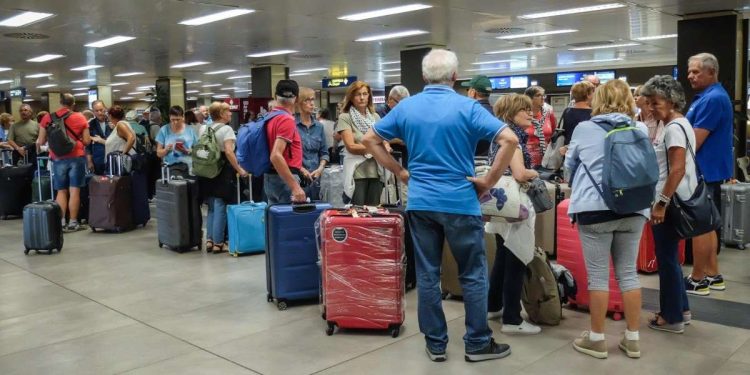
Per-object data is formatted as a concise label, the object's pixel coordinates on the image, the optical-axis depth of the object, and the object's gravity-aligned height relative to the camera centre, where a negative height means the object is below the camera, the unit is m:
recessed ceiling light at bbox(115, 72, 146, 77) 17.97 +1.65
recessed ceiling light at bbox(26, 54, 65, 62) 13.77 +1.68
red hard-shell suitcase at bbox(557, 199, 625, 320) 3.91 -0.87
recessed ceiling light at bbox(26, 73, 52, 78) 18.45 +1.73
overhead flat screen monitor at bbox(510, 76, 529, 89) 20.41 +1.33
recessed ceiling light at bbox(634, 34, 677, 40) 11.70 +1.55
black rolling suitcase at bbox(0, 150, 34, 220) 9.18 -0.75
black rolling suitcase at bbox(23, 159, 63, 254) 6.41 -0.90
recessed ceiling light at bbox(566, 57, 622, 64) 16.48 +1.60
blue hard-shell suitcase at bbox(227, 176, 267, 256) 6.02 -0.90
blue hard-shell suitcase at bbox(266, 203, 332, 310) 4.20 -0.79
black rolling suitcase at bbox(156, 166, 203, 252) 6.27 -0.80
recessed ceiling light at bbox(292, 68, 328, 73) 17.67 +1.62
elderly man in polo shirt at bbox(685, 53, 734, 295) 4.51 -0.15
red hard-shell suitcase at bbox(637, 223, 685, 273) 4.98 -1.03
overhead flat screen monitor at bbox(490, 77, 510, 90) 20.70 +1.32
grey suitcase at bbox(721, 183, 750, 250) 5.98 -0.88
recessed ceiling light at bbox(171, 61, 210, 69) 15.37 +1.63
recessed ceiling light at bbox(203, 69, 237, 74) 17.88 +1.67
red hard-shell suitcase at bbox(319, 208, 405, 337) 3.63 -0.79
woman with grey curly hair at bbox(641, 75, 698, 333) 3.59 -0.39
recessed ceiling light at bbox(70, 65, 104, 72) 15.92 +1.66
